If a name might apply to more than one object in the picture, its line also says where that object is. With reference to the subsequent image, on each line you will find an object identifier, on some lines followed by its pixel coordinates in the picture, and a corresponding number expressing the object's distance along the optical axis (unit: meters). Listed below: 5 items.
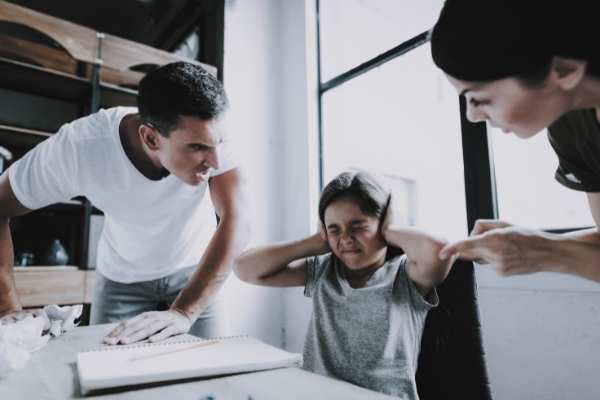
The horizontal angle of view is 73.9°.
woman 0.52
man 1.16
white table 0.57
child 0.96
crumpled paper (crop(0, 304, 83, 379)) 0.68
